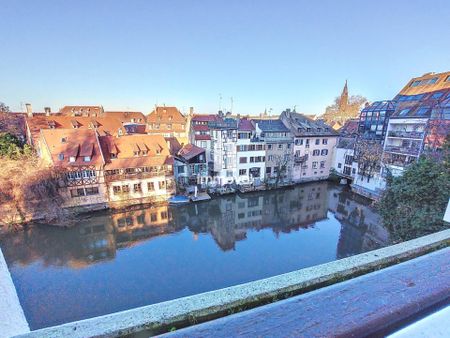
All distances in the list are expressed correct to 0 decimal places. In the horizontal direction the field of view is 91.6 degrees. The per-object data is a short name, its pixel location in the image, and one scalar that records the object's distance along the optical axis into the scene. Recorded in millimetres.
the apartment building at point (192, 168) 23203
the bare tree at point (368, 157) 23297
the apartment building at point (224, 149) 23156
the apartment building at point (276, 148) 25500
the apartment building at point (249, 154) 24062
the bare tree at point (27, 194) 15203
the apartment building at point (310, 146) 27375
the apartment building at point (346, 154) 26844
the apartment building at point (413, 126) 19625
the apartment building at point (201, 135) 26484
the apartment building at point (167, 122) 36172
